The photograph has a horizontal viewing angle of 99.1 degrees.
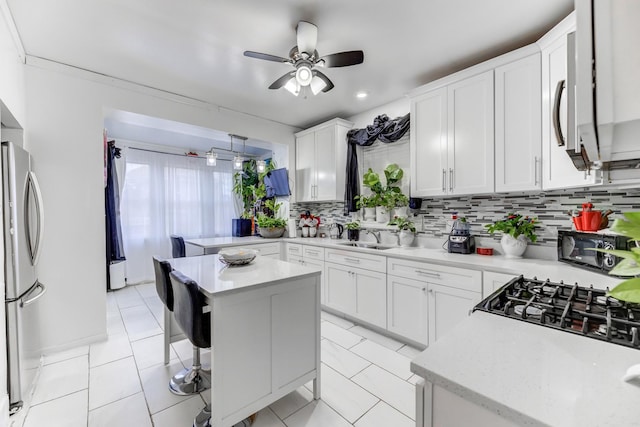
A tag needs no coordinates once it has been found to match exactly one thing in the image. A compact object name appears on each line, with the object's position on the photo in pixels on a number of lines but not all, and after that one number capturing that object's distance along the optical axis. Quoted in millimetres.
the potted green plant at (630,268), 525
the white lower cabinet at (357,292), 2762
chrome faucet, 3517
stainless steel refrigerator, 1669
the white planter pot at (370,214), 3543
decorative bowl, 2066
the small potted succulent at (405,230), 3055
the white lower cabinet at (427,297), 2180
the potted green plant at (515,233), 2258
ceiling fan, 1967
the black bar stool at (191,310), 1473
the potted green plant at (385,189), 3225
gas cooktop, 816
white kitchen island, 1467
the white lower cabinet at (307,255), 3406
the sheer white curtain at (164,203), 4621
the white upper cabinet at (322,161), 3742
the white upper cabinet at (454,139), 2381
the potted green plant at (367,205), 3377
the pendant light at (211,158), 3859
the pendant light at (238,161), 3994
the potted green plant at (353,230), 3660
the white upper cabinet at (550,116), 1815
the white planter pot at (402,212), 3209
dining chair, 3513
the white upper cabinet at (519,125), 2109
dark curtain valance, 3168
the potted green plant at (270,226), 4105
